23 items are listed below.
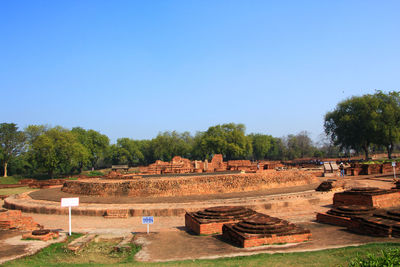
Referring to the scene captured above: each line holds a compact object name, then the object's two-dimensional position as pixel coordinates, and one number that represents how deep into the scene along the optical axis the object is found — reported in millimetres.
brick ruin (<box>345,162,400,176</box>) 30656
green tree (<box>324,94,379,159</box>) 43812
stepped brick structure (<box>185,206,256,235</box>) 10625
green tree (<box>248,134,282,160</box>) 82312
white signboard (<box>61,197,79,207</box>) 11648
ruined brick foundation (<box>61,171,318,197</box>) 19578
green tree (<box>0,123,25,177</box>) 50375
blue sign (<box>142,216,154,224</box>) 10762
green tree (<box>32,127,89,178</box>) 43875
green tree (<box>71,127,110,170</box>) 62250
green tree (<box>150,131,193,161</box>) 71312
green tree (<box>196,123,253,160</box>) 61281
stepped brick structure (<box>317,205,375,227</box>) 10727
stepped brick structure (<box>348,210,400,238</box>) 8531
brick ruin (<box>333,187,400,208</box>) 13891
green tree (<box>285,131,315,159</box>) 87000
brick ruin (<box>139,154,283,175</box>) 30234
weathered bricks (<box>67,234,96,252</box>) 8953
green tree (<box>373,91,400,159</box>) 41941
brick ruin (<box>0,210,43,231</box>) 11602
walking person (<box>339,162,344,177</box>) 30022
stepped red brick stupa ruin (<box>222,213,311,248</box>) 8578
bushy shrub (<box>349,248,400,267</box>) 5059
